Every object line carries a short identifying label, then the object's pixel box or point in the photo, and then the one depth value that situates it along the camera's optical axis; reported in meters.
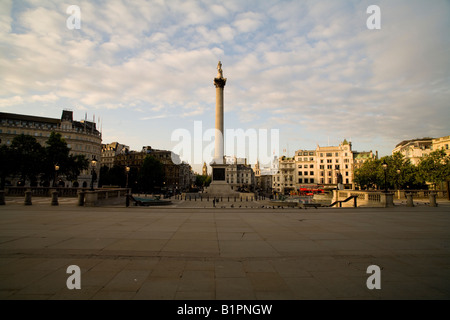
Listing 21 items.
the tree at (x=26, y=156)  49.53
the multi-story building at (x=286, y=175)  107.70
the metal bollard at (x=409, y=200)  24.10
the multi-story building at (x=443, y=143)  60.12
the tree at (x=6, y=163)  48.28
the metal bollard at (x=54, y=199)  21.71
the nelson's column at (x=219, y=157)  51.58
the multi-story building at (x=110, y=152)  123.00
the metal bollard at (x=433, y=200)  23.78
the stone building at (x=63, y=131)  81.62
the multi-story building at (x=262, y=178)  163.74
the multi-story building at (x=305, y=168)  102.44
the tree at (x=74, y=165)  57.00
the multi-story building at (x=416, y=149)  75.57
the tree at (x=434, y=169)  40.69
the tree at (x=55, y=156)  54.03
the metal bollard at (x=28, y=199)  21.39
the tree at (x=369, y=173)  59.49
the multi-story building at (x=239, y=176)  140.25
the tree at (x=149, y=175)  80.50
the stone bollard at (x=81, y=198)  21.88
